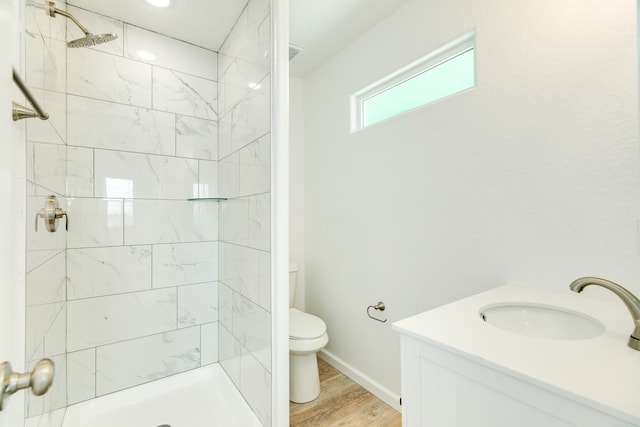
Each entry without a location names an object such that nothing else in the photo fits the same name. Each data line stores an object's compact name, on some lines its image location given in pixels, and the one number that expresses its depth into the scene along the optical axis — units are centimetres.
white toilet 182
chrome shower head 129
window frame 154
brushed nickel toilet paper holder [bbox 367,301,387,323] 190
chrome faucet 71
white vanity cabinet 56
